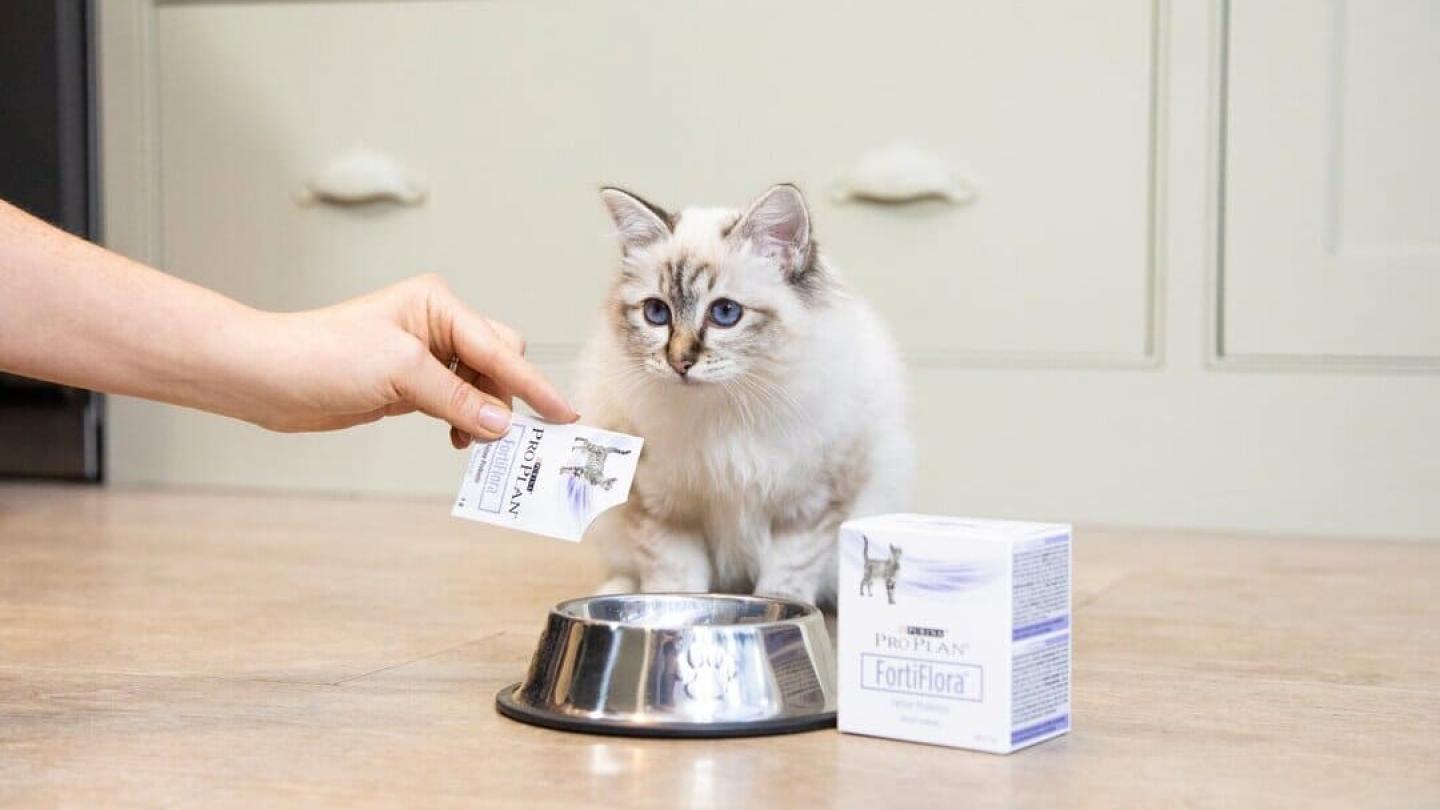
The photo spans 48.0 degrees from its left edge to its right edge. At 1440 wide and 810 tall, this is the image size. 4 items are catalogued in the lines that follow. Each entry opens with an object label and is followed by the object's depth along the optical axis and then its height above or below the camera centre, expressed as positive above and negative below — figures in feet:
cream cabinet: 8.32 +0.91
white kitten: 5.42 -0.14
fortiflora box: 3.80 -0.66
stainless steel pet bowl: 4.05 -0.83
